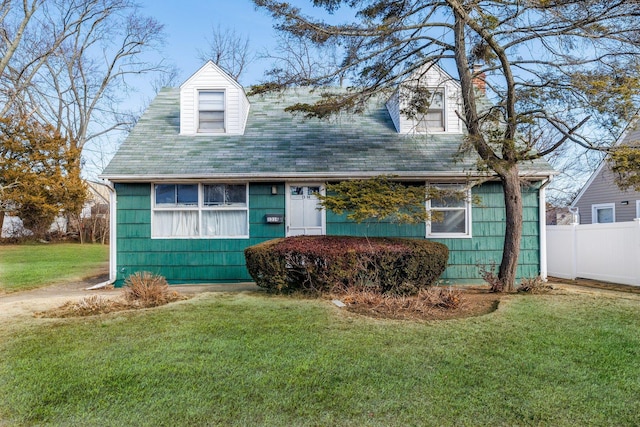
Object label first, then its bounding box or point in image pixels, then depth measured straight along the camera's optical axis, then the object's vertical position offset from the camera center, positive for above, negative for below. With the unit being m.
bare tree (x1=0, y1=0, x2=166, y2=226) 20.84 +9.63
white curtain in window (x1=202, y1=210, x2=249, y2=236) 9.17 +0.04
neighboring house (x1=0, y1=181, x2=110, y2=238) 22.73 +0.24
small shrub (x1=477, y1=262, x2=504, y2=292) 7.53 -1.13
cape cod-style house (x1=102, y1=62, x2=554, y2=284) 8.92 +0.43
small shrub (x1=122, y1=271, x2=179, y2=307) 6.50 -1.16
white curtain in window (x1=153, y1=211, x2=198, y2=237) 9.07 +0.04
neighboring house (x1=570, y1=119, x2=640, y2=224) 14.85 +0.89
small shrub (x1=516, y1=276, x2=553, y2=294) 7.41 -1.20
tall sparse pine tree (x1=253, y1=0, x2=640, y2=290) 6.59 +3.17
